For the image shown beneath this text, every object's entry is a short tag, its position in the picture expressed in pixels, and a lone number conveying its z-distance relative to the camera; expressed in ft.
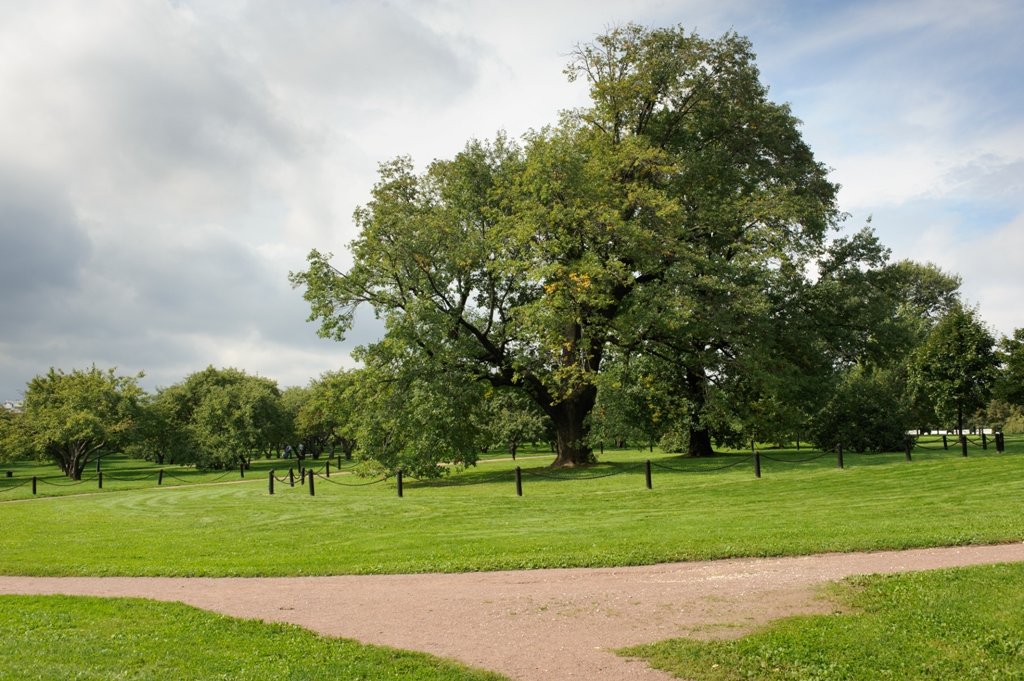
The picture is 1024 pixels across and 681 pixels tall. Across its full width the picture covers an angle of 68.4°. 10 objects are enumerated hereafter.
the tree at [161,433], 164.76
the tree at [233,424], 176.96
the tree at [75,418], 146.41
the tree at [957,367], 153.58
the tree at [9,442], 152.15
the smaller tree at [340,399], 102.01
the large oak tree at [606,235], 92.32
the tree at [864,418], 126.31
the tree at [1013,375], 117.80
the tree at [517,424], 168.04
